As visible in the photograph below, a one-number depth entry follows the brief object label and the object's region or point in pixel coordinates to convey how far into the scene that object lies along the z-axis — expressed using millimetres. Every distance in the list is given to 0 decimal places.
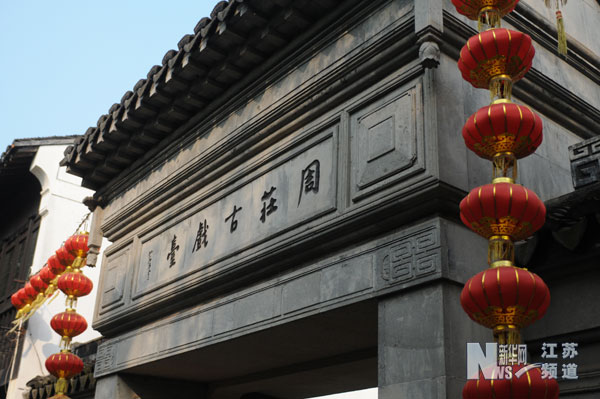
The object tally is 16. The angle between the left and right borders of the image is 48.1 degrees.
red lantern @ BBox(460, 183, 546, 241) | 4738
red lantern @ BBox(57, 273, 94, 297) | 12195
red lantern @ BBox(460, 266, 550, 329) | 4484
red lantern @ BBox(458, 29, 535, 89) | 5203
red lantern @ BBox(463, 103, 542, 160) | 4969
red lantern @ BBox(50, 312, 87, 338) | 11773
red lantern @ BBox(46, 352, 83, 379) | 11336
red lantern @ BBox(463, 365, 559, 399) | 4273
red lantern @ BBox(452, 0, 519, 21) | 5582
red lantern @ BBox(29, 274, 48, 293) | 14914
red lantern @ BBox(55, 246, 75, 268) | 12641
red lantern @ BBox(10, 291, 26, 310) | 15891
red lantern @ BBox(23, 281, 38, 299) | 15367
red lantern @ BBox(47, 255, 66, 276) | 13092
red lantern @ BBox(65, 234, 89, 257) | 12492
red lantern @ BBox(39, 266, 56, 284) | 14414
